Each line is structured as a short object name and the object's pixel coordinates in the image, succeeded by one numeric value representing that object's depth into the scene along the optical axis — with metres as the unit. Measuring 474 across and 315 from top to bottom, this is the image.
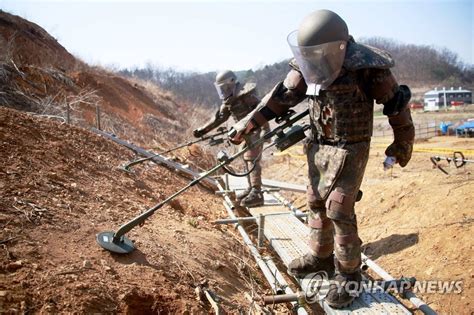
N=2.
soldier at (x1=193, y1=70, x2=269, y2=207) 5.75
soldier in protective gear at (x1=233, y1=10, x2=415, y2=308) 2.65
